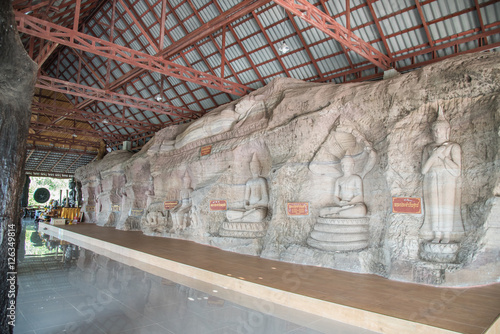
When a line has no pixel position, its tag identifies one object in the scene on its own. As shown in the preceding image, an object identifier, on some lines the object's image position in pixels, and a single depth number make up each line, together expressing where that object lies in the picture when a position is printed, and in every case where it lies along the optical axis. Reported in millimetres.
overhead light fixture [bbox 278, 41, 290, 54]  12656
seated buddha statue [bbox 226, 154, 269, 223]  10070
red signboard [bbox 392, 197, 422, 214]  6728
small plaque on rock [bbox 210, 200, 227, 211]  11335
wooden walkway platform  4273
